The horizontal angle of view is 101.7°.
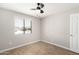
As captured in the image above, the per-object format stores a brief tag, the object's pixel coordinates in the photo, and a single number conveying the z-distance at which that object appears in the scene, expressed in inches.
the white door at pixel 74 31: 136.9
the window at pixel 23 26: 116.0
